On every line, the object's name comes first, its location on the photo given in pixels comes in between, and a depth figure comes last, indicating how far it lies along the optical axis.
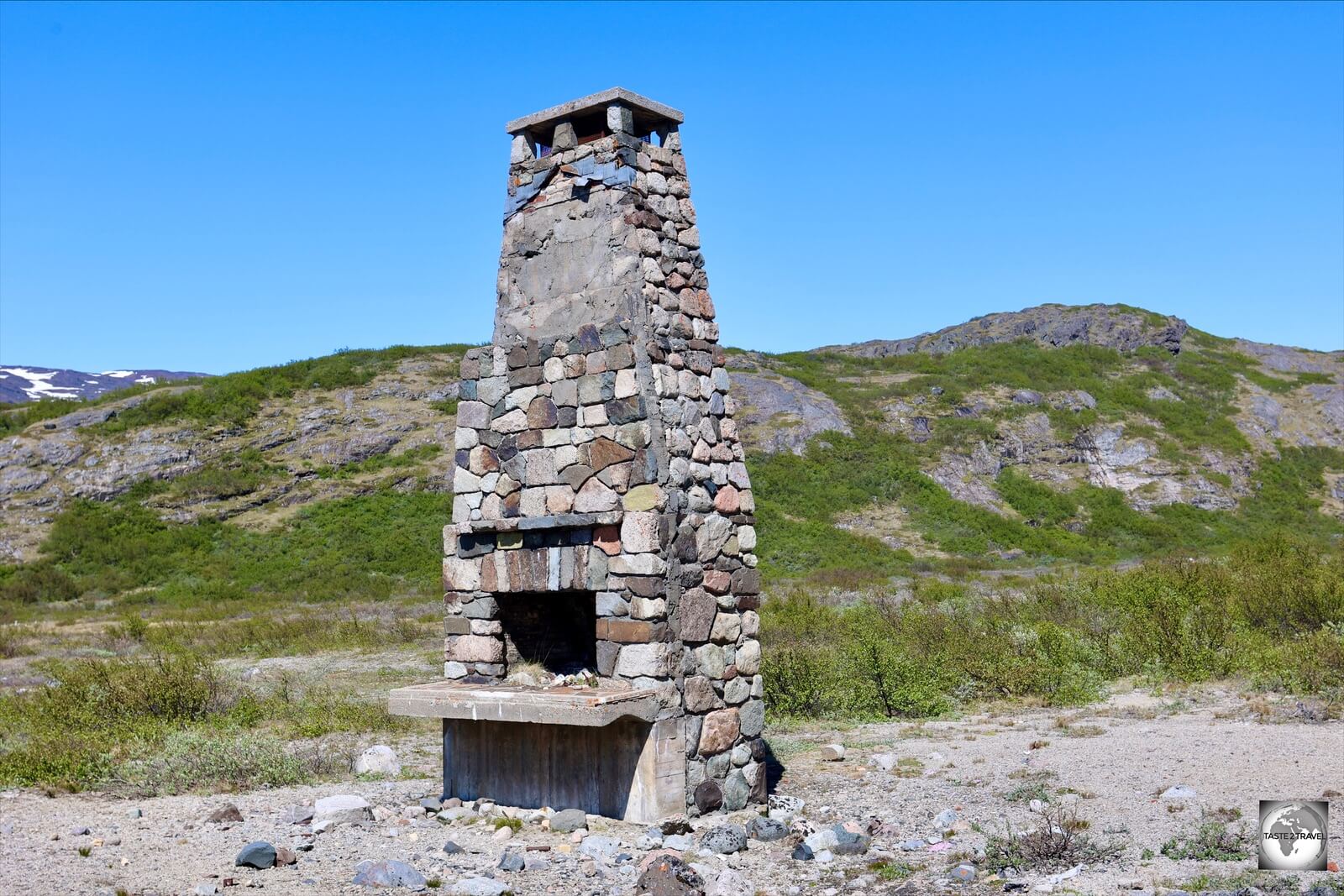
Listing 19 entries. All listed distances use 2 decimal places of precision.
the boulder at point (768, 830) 7.63
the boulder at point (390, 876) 6.75
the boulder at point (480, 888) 6.58
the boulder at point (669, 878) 6.32
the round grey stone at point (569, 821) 7.82
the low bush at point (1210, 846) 6.27
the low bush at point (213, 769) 9.62
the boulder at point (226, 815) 8.33
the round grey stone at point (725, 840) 7.25
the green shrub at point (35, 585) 29.08
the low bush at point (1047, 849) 6.45
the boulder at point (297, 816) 8.30
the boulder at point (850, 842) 7.22
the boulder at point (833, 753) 10.32
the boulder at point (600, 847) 7.20
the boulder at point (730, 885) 6.48
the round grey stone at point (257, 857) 7.09
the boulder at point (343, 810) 8.27
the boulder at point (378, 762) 10.29
